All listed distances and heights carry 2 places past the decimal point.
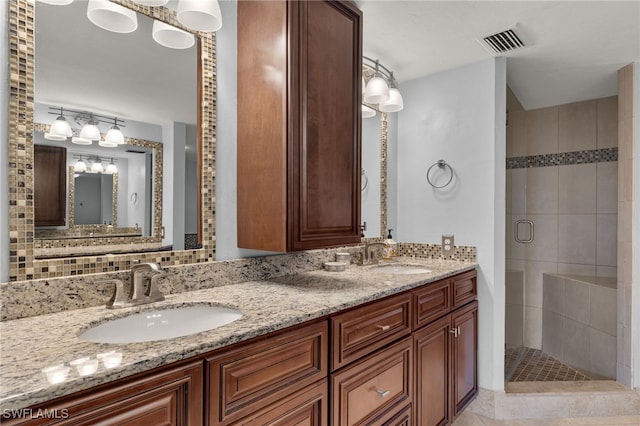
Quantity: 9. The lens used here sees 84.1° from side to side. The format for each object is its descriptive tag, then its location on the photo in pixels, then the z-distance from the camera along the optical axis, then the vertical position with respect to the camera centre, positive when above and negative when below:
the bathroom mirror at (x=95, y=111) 1.05 +0.36
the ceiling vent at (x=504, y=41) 2.06 +1.04
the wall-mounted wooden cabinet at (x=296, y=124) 1.43 +0.38
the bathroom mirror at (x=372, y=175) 2.59 +0.28
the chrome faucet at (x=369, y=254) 2.30 -0.27
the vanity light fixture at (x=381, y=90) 2.19 +0.78
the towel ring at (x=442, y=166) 2.56 +0.34
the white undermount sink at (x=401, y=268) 2.22 -0.36
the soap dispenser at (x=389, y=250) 2.49 -0.26
